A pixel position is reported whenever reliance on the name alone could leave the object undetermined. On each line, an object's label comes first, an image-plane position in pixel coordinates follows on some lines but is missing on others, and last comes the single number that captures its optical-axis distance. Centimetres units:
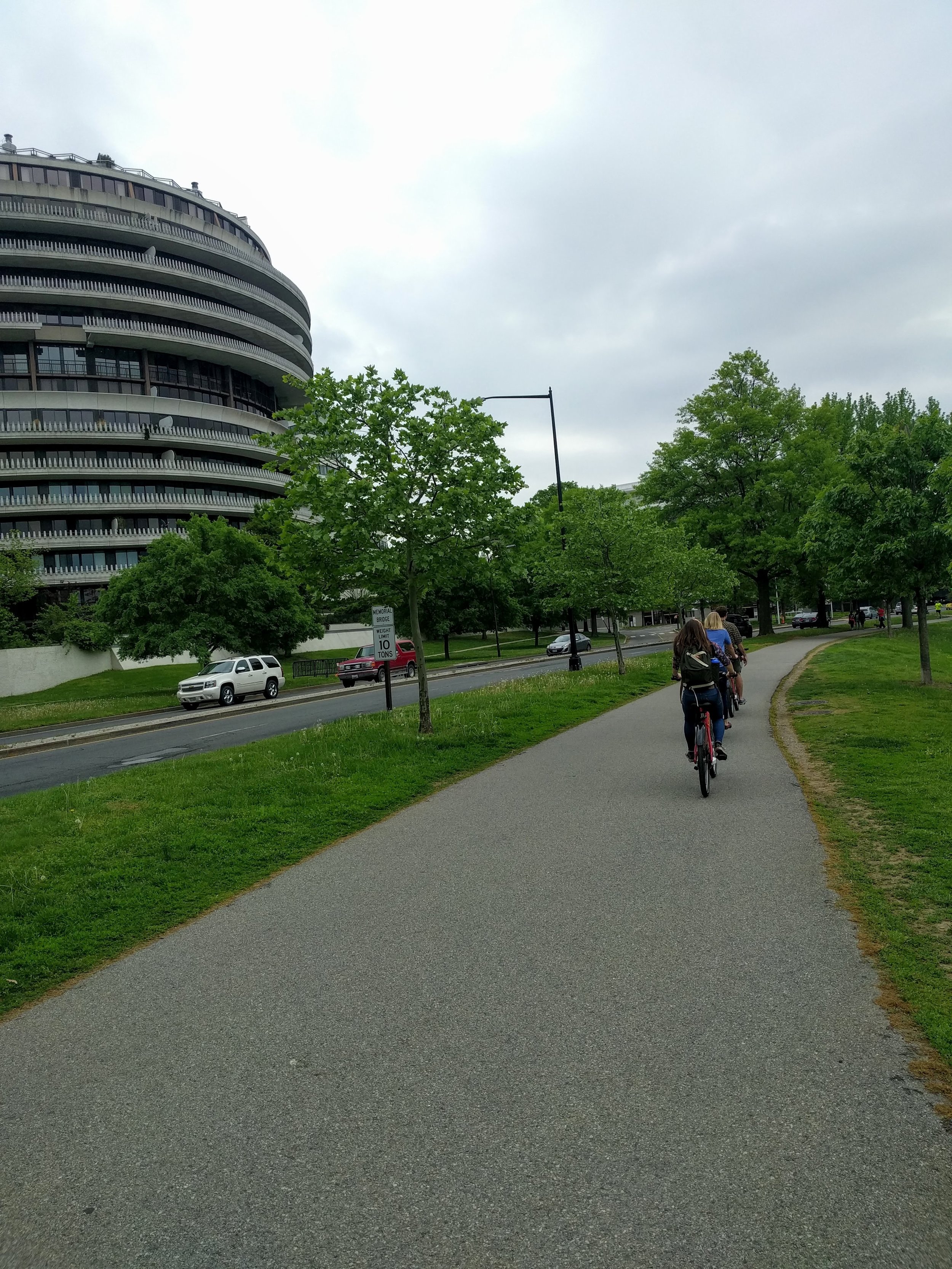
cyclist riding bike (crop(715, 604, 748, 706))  1405
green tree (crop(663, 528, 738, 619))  3909
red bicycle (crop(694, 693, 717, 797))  880
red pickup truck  3594
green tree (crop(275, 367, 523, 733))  1388
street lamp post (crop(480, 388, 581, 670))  2817
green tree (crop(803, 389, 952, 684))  1845
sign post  1903
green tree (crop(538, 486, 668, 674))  2681
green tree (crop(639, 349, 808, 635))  4881
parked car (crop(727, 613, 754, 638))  5759
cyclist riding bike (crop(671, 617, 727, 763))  922
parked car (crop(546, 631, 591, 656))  5238
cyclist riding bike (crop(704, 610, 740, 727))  1172
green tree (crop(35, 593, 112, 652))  4550
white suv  2959
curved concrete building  5506
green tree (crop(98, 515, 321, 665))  3553
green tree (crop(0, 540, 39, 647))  4419
